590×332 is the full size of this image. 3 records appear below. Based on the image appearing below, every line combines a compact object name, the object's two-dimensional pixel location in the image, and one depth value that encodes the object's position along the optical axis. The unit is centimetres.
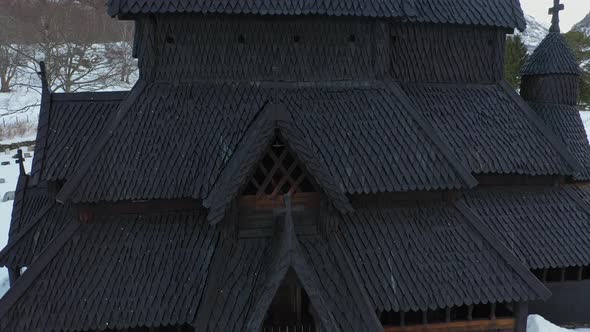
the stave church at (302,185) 570
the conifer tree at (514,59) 2594
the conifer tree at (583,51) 2863
